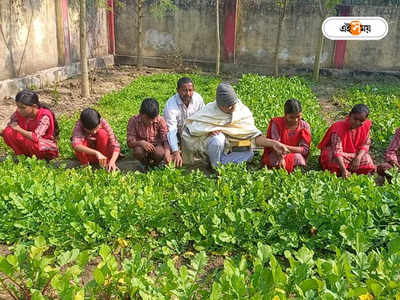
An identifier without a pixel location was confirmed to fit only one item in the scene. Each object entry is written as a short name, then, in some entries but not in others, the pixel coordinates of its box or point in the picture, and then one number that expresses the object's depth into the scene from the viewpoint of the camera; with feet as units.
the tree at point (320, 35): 44.52
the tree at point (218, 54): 46.95
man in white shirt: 18.26
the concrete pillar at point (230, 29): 51.44
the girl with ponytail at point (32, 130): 17.16
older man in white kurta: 17.51
